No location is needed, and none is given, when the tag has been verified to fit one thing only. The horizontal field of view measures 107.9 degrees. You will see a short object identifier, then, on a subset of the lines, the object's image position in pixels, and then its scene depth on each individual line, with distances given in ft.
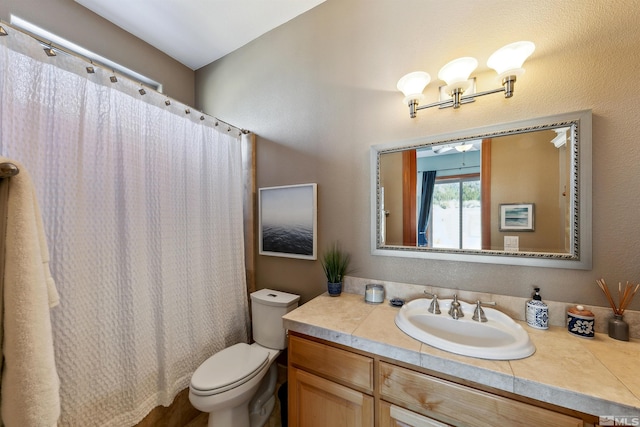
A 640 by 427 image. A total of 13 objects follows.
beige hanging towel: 1.93
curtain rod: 2.79
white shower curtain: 3.21
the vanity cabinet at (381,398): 2.45
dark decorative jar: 3.08
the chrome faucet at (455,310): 3.71
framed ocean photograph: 5.54
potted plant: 4.90
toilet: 3.89
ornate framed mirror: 3.42
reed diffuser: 3.01
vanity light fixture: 3.46
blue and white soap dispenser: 3.31
